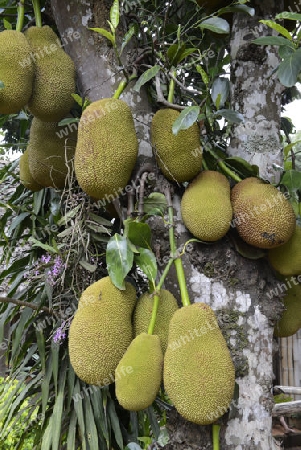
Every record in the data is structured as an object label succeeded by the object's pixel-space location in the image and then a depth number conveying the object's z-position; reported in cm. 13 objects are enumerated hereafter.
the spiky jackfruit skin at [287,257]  97
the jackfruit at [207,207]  90
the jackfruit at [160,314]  86
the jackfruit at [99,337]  82
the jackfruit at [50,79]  113
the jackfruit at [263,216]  91
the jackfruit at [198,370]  71
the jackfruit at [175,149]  97
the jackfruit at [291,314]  111
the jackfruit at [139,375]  75
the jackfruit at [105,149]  92
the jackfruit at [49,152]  128
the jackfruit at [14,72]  105
